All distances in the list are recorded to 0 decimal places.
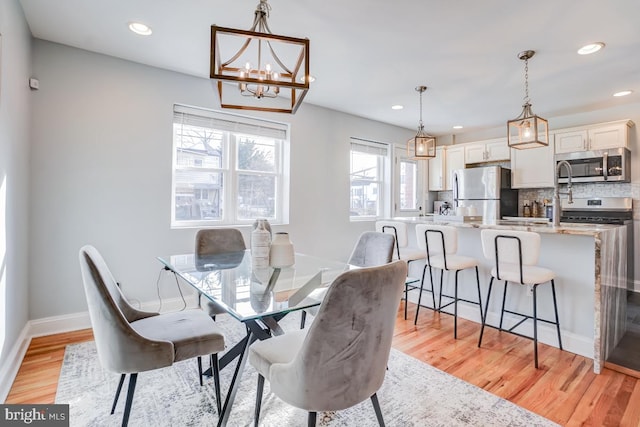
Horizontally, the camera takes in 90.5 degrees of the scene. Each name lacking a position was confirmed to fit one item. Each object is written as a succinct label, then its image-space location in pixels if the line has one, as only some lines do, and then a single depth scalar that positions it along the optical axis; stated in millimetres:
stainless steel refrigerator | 4871
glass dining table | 1361
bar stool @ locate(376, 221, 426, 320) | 3146
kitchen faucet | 2794
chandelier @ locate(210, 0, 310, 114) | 1483
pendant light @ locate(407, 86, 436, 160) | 3479
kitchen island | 2186
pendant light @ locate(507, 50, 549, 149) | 2746
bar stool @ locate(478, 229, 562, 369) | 2266
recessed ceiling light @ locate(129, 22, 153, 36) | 2418
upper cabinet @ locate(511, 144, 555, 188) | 4586
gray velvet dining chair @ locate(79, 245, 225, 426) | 1336
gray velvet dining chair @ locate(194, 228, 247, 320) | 2729
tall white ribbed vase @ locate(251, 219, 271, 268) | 2113
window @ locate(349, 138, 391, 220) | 4938
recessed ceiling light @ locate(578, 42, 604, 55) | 2613
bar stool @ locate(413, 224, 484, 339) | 2785
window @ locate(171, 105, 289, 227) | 3418
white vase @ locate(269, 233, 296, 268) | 2086
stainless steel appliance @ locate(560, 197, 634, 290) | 4113
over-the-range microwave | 3992
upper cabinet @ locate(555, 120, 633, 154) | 3994
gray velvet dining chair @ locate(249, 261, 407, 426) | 1060
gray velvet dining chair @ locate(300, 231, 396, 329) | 2410
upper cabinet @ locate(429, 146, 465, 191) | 5656
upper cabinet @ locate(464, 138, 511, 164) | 5070
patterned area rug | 1650
